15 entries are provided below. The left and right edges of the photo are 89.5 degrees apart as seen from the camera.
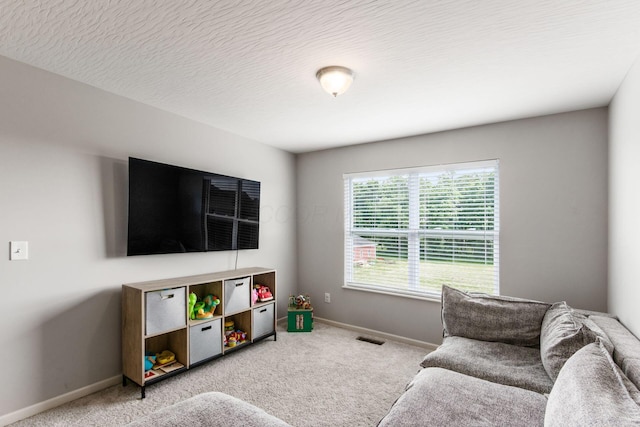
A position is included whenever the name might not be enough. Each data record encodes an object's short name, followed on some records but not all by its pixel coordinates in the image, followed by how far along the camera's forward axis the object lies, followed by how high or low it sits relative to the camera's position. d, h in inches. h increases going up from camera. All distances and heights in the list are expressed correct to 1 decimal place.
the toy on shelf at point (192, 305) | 114.9 -32.1
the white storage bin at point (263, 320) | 135.9 -45.1
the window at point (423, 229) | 130.5 -5.8
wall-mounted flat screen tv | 105.7 +2.0
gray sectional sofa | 46.2 -32.0
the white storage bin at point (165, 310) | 99.2 -30.3
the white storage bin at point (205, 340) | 110.8 -44.4
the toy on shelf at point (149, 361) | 101.0 -47.2
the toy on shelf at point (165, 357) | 108.2 -48.5
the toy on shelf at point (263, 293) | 142.0 -34.3
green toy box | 155.4 -50.2
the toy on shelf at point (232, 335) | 126.9 -48.3
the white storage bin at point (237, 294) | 124.4 -31.4
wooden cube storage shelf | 98.7 -36.6
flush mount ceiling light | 84.4 +36.6
